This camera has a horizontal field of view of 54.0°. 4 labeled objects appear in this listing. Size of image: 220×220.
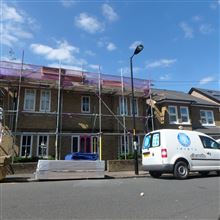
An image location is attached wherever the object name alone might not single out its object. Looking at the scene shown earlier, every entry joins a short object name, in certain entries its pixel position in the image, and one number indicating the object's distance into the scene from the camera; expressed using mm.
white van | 10102
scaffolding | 14592
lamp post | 12176
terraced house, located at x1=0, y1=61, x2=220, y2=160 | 14653
